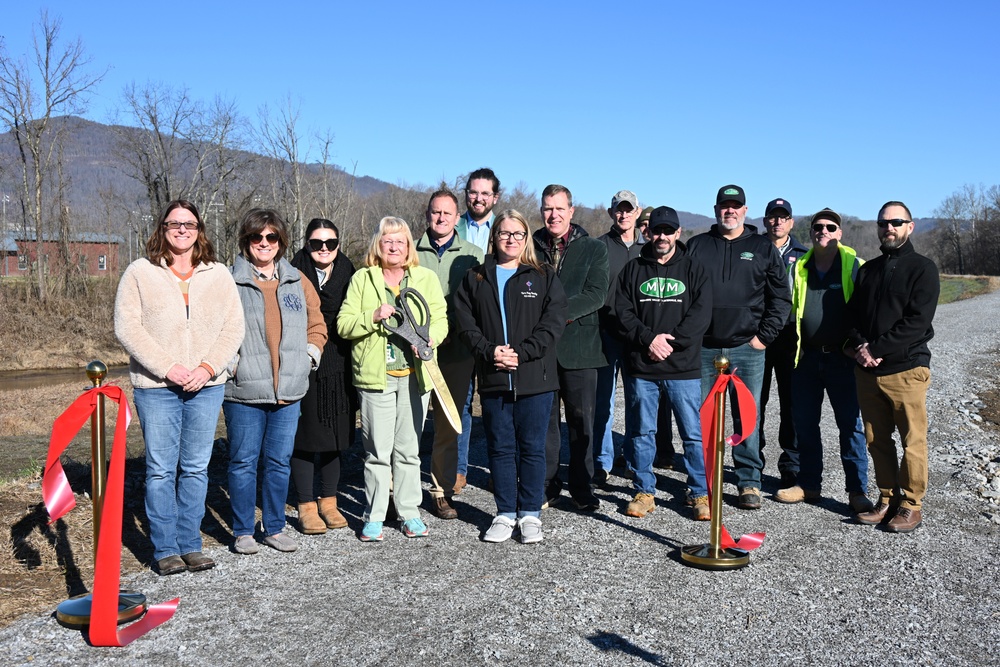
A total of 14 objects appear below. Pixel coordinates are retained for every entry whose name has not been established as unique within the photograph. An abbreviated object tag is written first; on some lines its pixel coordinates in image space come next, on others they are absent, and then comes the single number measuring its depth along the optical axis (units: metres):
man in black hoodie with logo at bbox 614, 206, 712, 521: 6.02
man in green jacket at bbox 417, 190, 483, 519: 6.23
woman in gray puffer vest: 5.19
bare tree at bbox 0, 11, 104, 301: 32.66
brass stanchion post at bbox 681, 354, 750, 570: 4.95
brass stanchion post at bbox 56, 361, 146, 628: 4.06
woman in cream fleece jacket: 4.67
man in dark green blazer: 6.13
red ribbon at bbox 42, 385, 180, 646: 3.98
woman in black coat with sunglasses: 5.70
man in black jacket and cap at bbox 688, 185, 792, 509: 6.23
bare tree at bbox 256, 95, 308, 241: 45.69
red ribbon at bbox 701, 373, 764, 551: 5.18
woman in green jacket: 5.54
